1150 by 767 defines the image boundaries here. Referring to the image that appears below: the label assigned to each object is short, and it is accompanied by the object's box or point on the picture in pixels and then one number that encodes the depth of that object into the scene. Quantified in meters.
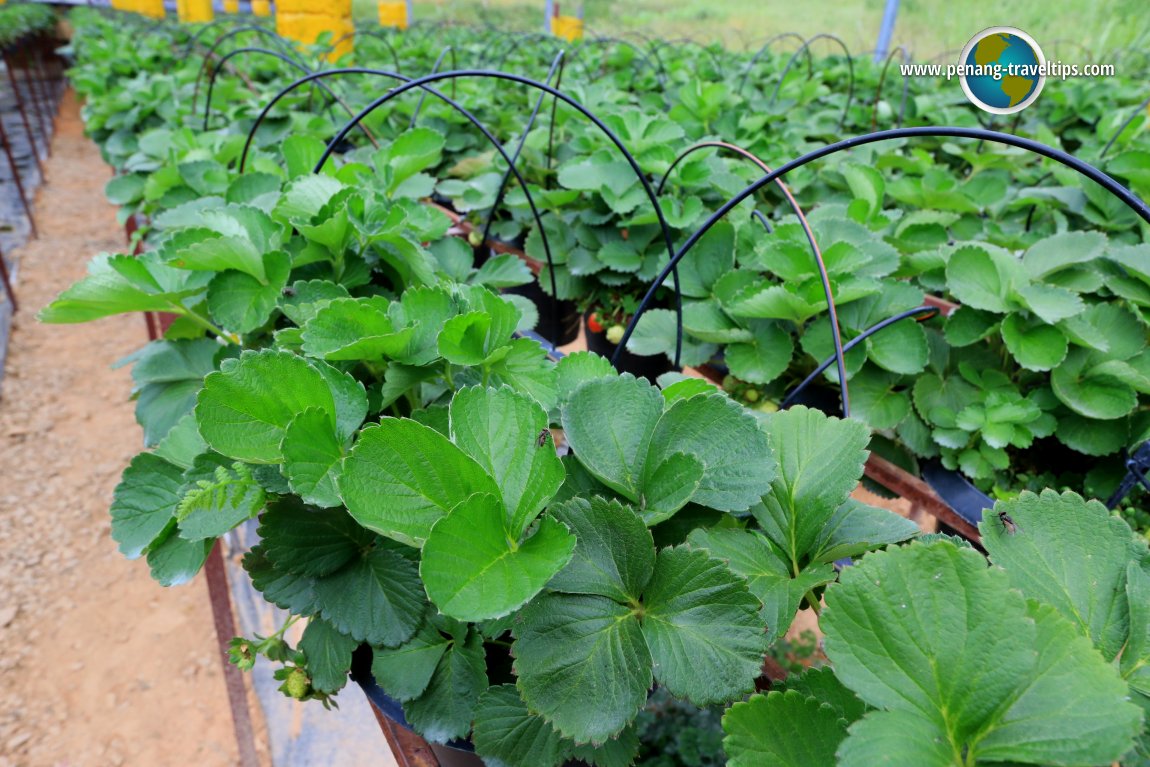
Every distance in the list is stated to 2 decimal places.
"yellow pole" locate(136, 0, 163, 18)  6.72
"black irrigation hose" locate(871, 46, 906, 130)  1.91
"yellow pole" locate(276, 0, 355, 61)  4.42
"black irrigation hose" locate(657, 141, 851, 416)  0.59
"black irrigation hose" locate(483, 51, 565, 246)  1.14
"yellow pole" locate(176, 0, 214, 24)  5.21
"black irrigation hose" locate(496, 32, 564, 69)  3.75
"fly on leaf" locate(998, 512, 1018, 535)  0.38
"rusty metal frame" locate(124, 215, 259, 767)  0.93
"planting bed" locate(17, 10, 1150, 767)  0.32
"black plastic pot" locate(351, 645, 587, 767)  0.47
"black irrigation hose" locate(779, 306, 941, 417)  0.67
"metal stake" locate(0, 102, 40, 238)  3.42
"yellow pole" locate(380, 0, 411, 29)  5.98
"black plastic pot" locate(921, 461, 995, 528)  0.87
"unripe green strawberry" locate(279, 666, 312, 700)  0.52
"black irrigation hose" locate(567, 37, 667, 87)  2.64
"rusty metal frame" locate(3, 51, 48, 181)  4.36
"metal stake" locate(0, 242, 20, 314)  2.82
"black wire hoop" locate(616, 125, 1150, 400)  0.46
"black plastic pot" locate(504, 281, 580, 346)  1.43
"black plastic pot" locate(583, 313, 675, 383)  1.22
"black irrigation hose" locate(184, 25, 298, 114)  2.02
